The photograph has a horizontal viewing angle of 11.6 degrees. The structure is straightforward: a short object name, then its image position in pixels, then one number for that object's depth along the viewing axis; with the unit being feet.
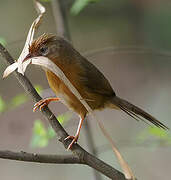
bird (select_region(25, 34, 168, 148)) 20.59
